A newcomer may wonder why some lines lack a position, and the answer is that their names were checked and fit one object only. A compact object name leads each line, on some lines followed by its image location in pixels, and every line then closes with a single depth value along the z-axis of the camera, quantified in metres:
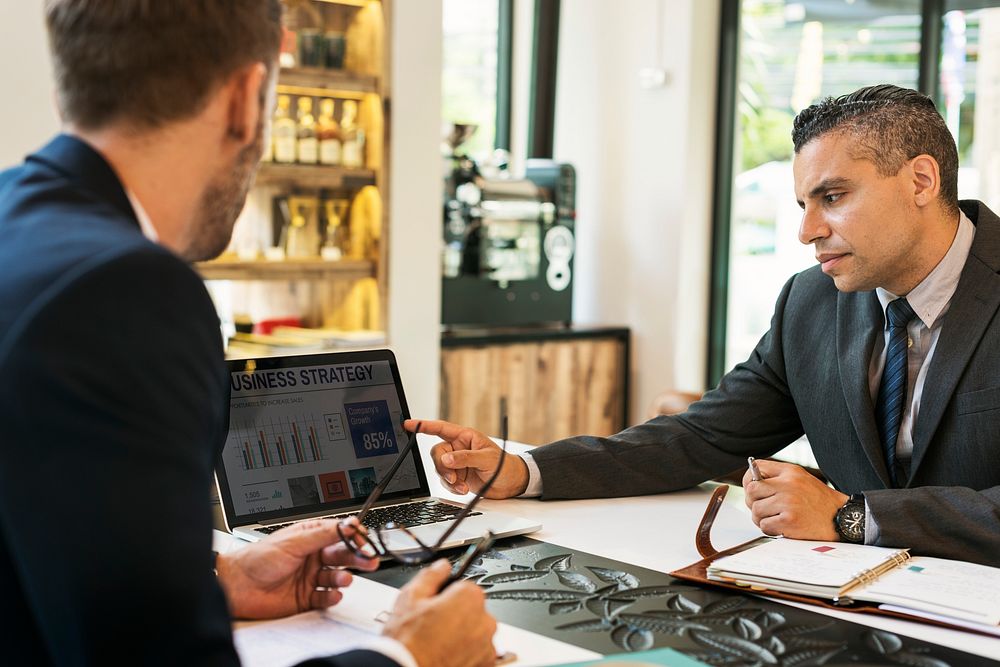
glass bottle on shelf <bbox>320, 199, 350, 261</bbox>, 4.35
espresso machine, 4.77
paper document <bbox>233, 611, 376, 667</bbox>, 1.19
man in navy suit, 0.79
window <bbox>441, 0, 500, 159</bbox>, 5.42
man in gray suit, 1.87
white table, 1.23
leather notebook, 1.31
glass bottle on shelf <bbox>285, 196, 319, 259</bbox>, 4.30
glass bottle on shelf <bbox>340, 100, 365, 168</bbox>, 4.33
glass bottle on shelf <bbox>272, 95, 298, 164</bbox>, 4.18
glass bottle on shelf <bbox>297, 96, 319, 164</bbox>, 4.23
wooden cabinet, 4.68
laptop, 1.61
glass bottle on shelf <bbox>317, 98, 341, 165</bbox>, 4.28
